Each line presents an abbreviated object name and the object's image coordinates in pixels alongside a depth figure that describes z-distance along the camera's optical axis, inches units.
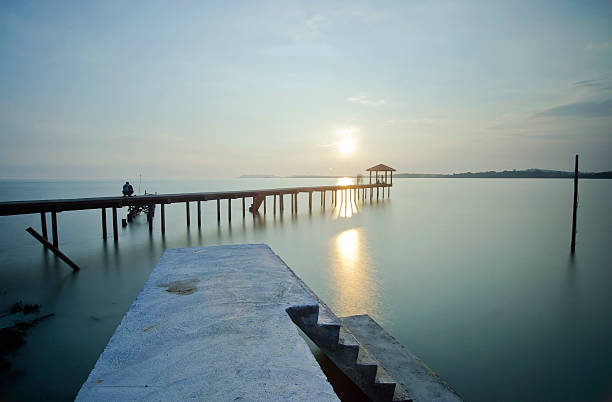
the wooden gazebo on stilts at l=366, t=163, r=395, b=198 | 1505.9
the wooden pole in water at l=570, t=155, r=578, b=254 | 494.0
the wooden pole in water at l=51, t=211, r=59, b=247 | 426.5
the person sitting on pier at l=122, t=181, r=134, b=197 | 605.1
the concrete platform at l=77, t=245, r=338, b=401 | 76.6
